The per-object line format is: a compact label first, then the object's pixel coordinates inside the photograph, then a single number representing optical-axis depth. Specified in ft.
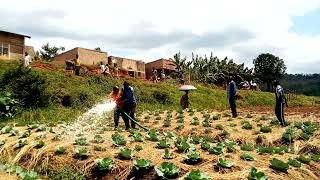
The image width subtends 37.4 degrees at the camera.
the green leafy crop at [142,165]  27.30
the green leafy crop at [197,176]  24.63
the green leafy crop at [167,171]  25.98
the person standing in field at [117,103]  46.34
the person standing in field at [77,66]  95.09
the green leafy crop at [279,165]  27.32
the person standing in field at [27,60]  86.83
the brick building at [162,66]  156.76
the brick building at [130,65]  137.59
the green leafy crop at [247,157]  29.58
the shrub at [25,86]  68.49
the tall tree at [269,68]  200.03
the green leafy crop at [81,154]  30.68
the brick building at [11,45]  105.70
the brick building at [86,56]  134.41
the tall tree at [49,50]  184.29
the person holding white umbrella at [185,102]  73.77
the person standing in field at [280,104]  47.44
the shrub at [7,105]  61.45
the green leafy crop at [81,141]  33.35
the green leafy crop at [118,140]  33.42
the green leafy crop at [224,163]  27.20
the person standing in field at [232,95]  55.93
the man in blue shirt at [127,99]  46.29
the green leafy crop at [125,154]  29.58
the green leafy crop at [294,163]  28.71
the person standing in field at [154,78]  119.73
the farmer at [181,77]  124.77
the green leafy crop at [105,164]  28.22
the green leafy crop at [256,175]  24.94
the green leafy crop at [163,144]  32.31
